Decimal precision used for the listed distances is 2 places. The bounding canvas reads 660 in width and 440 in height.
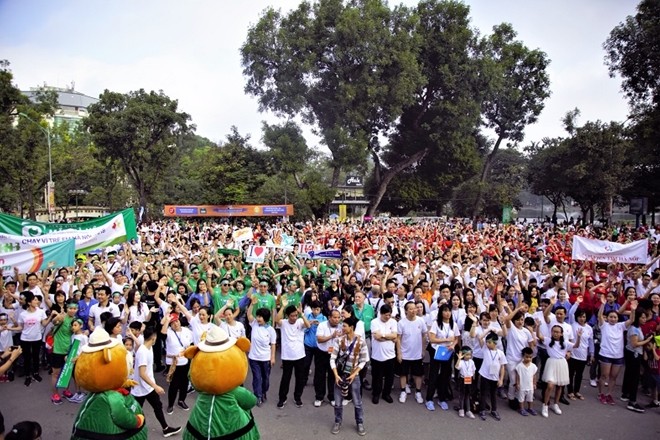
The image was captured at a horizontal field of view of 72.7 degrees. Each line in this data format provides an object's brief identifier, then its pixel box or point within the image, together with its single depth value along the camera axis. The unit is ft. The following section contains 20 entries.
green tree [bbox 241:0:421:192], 90.58
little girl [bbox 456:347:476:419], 18.74
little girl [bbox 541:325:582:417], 19.03
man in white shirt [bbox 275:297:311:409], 19.71
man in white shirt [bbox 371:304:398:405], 19.76
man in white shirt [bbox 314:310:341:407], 19.36
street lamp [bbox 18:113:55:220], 72.97
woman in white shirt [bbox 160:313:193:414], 18.61
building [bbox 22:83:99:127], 307.89
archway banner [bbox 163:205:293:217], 109.29
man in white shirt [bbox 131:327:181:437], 16.37
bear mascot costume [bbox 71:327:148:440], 11.73
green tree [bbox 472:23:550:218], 106.63
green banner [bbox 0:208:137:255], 25.09
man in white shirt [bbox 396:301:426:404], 20.54
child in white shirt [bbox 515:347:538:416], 18.88
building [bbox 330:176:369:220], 155.97
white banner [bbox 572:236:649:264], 28.07
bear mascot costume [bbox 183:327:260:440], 11.59
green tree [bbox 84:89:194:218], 90.07
